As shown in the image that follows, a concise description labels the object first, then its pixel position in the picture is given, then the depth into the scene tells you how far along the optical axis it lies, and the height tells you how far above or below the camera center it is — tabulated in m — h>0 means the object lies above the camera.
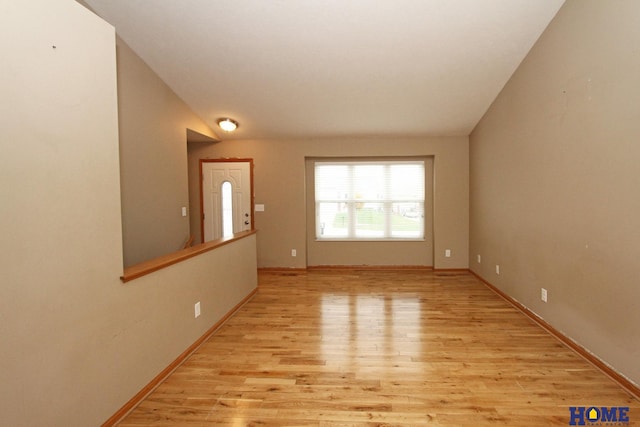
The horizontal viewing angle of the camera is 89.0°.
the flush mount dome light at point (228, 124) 5.09 +1.30
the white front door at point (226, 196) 5.82 +0.20
